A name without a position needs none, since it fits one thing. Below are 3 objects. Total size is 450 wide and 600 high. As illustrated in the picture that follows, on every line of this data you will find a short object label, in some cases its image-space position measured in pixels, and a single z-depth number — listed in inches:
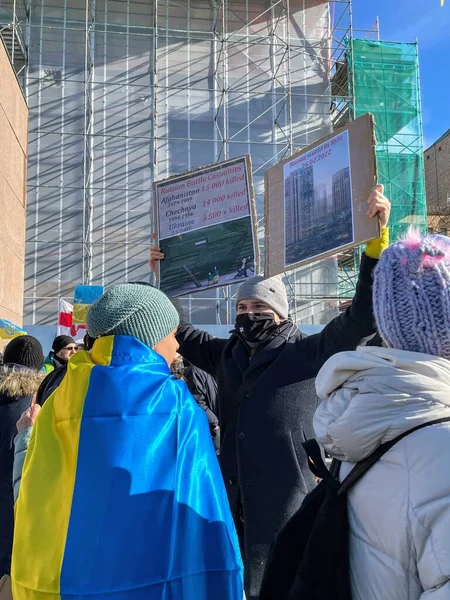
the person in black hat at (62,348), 197.2
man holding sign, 93.7
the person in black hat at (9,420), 104.9
